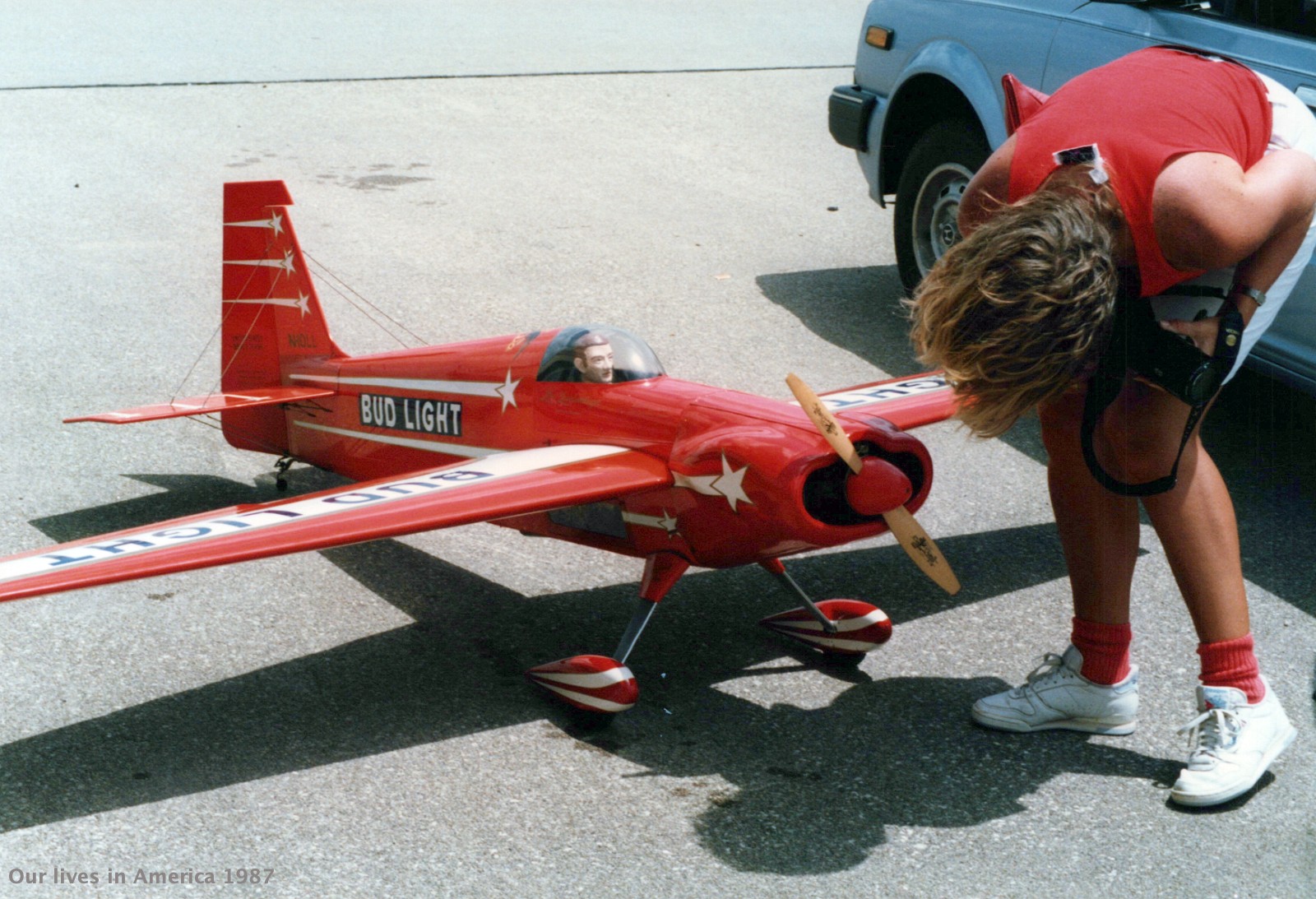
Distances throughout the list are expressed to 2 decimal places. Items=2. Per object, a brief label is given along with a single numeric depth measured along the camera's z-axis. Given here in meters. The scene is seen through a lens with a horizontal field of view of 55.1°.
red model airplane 3.16
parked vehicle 4.20
